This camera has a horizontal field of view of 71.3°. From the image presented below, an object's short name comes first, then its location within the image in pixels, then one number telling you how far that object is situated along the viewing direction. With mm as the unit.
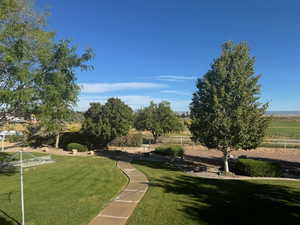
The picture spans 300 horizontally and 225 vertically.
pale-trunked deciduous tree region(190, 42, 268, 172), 12148
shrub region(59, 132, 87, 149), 26516
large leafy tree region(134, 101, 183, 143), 29819
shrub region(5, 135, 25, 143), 26516
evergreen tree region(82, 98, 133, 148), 23328
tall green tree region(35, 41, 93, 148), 7980
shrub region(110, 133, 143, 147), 26922
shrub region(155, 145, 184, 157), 19947
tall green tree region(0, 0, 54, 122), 7052
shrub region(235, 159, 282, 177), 12477
